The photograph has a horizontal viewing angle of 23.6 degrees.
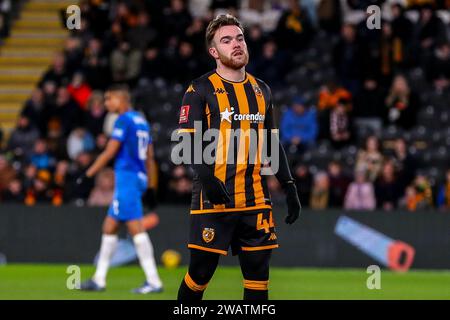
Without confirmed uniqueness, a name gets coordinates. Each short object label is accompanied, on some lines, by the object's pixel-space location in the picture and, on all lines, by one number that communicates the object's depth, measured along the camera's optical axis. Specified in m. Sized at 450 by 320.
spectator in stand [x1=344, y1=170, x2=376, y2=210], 16.00
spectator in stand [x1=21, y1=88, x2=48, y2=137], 19.28
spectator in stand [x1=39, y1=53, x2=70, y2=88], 20.02
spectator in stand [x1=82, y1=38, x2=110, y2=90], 19.62
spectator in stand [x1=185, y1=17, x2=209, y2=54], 19.66
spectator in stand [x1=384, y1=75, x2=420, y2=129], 17.80
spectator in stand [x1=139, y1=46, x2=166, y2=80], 19.55
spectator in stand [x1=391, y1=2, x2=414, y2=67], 18.94
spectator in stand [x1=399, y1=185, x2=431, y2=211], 15.88
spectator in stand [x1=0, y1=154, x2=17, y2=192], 17.56
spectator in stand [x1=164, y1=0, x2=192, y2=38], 20.09
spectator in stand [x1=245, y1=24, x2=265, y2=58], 19.33
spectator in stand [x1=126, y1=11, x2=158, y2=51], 20.39
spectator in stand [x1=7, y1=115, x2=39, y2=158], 19.06
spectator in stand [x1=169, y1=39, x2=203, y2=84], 19.23
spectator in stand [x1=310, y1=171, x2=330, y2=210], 16.25
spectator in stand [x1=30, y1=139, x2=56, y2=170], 18.11
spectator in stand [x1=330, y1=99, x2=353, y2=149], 17.48
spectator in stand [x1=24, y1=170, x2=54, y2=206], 17.05
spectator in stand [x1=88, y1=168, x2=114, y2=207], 16.41
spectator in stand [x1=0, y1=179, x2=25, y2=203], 17.08
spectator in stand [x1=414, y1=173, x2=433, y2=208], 16.03
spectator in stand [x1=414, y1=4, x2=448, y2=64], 18.97
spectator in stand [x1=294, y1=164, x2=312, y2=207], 16.42
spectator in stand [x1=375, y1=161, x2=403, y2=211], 16.11
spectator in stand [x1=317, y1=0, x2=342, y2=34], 19.94
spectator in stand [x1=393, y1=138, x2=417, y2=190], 16.38
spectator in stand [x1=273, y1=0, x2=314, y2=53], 19.59
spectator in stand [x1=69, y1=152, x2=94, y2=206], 17.09
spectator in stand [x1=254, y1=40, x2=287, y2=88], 18.91
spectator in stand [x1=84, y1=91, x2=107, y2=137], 18.42
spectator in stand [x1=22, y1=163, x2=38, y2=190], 17.30
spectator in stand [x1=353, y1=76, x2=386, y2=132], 18.05
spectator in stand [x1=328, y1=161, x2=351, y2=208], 16.25
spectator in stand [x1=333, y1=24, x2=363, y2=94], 18.61
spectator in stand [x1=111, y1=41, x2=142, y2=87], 19.67
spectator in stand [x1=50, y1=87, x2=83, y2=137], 18.91
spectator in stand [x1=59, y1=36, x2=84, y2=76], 20.12
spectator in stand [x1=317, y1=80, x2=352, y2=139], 17.73
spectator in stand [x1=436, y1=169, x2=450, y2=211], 16.00
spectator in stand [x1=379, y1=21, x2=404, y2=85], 18.67
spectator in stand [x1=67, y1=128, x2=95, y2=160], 18.31
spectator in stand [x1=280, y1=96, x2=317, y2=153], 17.58
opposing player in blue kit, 11.38
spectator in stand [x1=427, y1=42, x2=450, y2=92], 18.23
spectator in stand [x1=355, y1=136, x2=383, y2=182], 16.52
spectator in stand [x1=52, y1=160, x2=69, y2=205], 17.09
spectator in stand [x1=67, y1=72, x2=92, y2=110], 19.58
